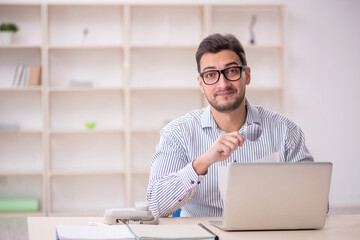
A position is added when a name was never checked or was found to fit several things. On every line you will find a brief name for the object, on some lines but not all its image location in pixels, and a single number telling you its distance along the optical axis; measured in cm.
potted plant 532
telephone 172
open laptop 150
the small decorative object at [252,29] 558
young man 210
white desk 150
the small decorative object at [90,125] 537
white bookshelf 551
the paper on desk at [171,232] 138
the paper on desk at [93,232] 133
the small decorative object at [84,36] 553
